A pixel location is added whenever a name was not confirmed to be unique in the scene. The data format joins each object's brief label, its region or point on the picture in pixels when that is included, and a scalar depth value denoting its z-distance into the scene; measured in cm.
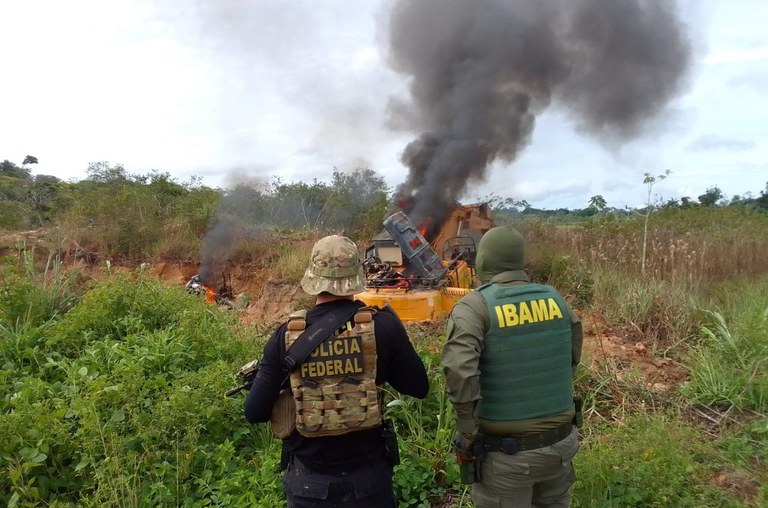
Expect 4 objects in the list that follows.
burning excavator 706
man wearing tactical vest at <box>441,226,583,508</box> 230
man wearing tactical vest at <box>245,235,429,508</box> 205
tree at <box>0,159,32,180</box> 3664
